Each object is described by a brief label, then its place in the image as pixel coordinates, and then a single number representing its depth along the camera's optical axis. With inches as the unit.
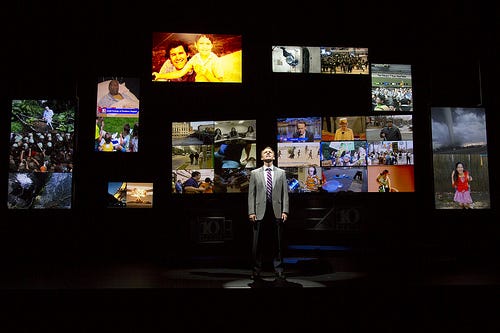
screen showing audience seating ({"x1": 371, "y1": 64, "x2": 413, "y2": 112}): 249.8
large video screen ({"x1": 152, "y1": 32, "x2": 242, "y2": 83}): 246.1
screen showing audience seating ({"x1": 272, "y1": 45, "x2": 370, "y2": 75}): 250.4
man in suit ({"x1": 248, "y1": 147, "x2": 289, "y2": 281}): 171.8
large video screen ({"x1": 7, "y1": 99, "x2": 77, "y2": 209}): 237.8
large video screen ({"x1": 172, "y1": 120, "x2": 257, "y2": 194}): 243.3
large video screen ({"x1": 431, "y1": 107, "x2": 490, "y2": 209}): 247.6
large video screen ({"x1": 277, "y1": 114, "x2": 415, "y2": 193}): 242.1
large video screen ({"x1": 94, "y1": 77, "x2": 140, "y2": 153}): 242.5
